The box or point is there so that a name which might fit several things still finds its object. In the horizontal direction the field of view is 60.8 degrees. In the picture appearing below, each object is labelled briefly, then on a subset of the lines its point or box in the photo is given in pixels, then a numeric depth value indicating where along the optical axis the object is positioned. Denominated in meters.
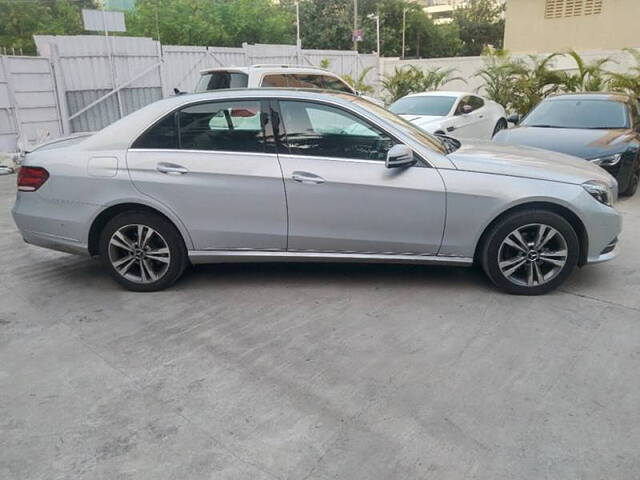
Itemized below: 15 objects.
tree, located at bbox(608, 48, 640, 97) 12.88
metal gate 10.82
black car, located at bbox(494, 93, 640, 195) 7.10
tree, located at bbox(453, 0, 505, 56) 56.94
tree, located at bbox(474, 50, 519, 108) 15.35
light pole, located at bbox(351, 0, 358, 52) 32.72
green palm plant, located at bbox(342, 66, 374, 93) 17.06
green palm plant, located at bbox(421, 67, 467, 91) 18.30
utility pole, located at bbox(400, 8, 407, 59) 46.58
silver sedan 4.22
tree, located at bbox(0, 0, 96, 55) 34.50
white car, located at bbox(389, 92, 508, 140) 10.30
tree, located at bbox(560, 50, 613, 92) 14.08
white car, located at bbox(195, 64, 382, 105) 9.23
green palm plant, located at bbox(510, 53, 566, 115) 14.48
